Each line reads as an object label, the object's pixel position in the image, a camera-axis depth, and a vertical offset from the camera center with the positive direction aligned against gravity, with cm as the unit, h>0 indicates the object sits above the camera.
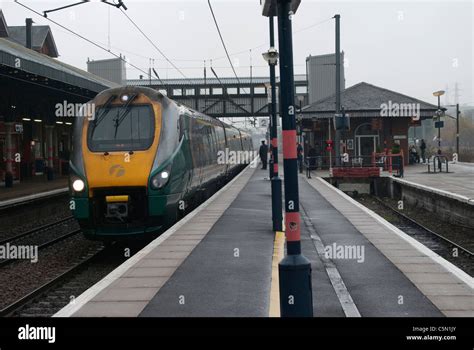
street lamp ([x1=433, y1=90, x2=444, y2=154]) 3333 +192
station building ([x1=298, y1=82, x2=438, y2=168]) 3575 +155
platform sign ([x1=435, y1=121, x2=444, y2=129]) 3286 +111
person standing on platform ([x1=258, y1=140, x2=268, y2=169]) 3775 -25
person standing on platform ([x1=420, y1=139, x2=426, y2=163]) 4109 -20
